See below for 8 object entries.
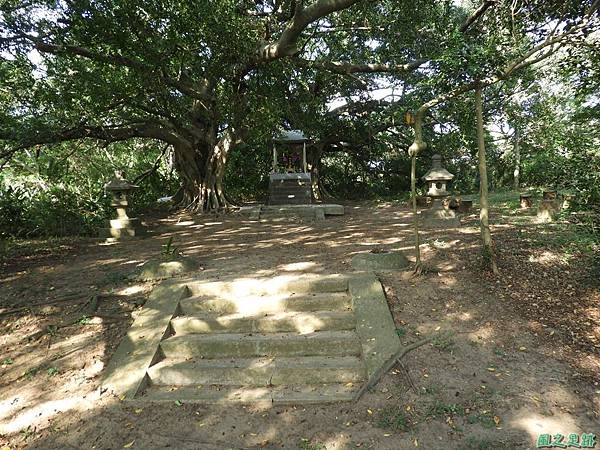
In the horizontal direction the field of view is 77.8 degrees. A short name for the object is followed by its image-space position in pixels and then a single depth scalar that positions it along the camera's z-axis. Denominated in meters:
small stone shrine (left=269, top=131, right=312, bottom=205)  14.87
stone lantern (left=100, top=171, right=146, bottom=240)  9.38
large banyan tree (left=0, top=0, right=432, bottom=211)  6.76
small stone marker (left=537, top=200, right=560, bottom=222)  7.95
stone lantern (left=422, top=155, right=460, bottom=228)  8.99
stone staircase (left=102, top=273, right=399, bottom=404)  3.59
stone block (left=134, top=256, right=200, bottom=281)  5.54
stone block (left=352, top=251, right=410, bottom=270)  5.40
